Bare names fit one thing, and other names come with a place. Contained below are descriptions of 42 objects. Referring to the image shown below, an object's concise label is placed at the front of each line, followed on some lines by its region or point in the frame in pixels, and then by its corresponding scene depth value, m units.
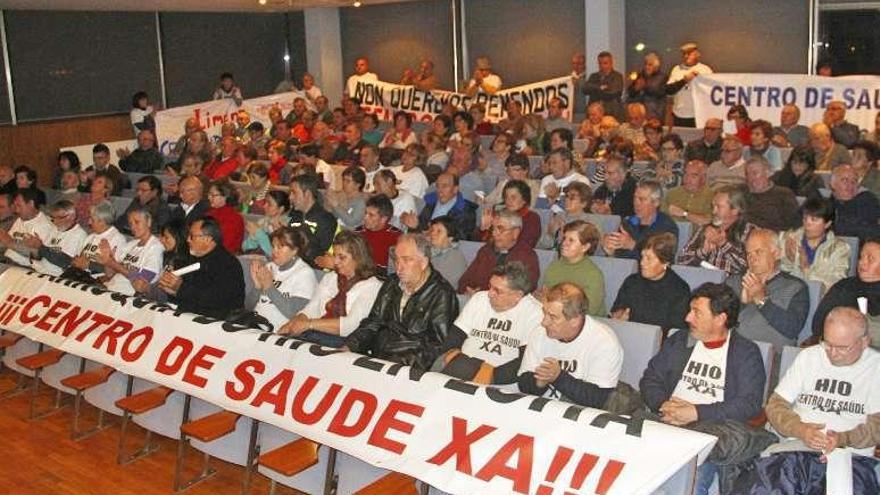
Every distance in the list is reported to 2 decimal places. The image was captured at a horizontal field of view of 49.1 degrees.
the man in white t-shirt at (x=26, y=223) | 7.41
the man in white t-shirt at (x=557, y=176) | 7.91
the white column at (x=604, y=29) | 12.00
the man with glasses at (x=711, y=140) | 8.94
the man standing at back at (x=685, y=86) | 11.35
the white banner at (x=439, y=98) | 12.25
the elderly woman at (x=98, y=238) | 6.77
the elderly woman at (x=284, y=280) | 5.55
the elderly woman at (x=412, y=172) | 8.81
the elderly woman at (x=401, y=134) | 11.34
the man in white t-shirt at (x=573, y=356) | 4.14
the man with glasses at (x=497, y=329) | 4.59
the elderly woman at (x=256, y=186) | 8.44
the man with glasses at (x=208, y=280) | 5.71
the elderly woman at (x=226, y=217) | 7.40
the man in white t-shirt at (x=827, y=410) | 3.64
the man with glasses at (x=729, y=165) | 8.21
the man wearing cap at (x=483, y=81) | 12.75
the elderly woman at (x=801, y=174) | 7.43
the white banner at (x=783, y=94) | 10.12
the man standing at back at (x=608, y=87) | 11.44
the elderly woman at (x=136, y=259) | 6.38
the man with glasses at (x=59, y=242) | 7.07
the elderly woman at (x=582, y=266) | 5.34
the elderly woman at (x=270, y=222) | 7.02
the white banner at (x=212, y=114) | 12.96
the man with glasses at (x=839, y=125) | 9.14
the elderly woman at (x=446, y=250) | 5.92
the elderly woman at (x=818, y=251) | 5.48
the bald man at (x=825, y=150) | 8.38
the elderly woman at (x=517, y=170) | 7.95
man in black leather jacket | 4.95
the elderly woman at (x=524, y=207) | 6.64
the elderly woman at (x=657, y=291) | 4.92
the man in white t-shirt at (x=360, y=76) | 14.30
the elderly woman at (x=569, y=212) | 6.66
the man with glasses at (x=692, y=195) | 7.14
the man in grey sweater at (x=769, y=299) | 4.75
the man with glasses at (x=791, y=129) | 9.49
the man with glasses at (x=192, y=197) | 7.75
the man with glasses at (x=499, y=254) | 5.83
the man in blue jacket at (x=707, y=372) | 3.87
